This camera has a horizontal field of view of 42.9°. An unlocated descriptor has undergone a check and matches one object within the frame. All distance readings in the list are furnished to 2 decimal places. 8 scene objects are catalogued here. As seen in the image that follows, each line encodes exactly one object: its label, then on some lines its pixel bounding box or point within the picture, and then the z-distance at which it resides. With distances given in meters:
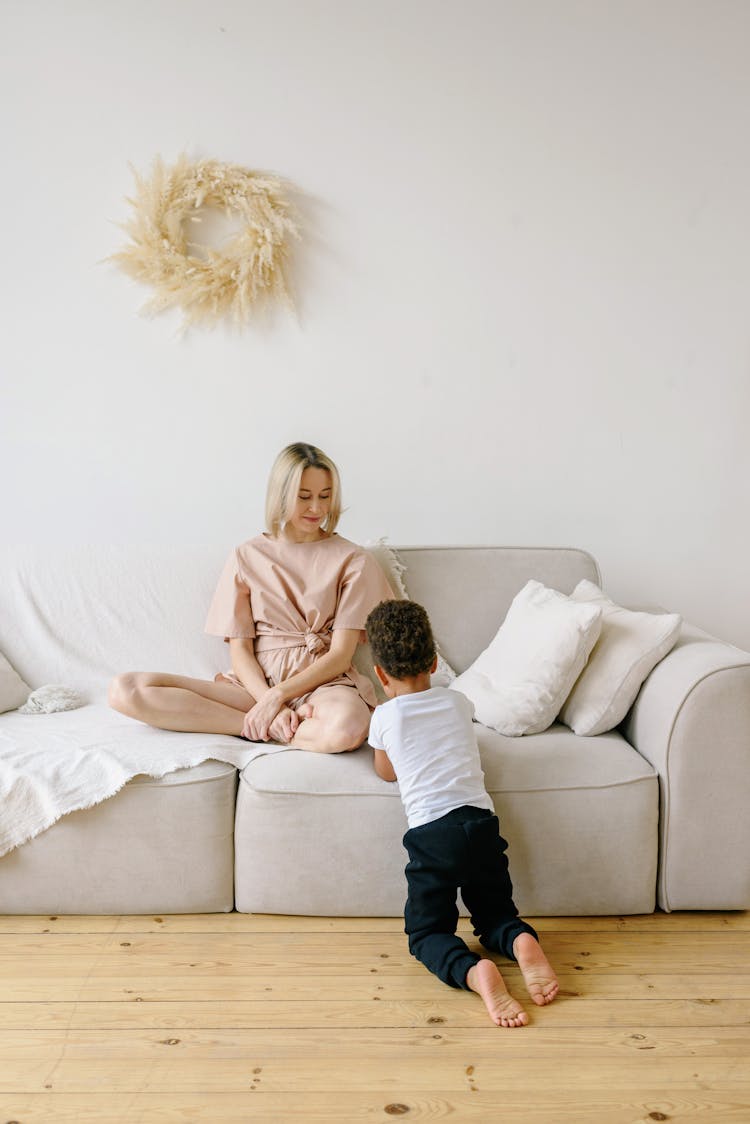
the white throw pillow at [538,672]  2.11
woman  2.21
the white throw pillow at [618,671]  2.11
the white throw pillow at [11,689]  2.34
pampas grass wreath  2.68
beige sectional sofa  1.94
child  1.75
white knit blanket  1.91
